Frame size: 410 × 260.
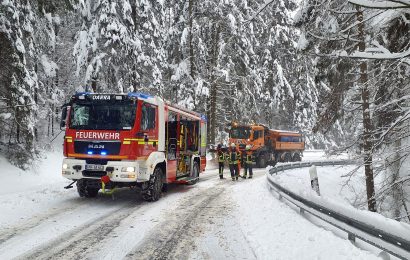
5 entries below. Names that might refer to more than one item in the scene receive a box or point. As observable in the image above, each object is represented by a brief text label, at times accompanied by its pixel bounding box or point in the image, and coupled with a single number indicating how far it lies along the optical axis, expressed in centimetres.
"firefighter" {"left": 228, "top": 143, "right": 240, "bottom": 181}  1758
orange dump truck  2614
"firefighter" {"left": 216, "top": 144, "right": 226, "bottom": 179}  1813
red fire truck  1031
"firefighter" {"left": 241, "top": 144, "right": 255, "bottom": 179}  1858
